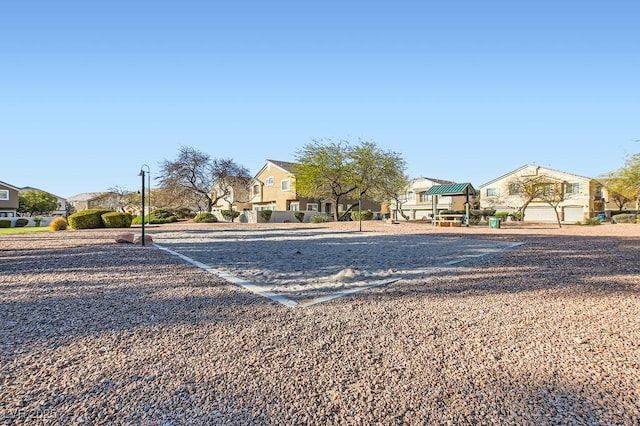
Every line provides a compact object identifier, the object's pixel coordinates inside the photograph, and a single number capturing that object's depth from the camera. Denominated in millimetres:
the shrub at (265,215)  31527
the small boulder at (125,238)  11984
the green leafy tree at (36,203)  48500
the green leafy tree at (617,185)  27616
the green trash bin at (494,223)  20984
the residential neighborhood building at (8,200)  42438
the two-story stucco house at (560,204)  38594
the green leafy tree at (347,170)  28938
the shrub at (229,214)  34000
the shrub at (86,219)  21031
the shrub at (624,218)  27250
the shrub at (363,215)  34775
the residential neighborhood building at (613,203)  41444
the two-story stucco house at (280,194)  38344
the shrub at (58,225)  20625
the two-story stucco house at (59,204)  55612
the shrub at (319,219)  29689
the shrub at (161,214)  37431
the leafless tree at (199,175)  34031
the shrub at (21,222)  33625
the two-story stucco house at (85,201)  50469
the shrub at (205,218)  30875
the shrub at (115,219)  22277
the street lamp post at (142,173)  11078
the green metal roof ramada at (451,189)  23375
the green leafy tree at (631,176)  26172
